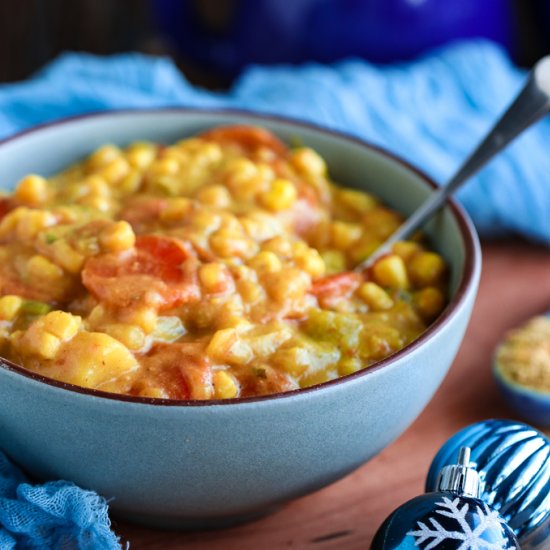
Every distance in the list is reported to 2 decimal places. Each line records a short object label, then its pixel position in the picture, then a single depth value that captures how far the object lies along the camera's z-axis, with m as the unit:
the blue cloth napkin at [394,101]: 0.68
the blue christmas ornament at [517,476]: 0.48
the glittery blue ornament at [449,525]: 0.44
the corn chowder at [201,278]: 0.48
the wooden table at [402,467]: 0.50
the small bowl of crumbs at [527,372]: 0.55
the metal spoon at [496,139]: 0.54
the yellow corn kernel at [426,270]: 0.55
